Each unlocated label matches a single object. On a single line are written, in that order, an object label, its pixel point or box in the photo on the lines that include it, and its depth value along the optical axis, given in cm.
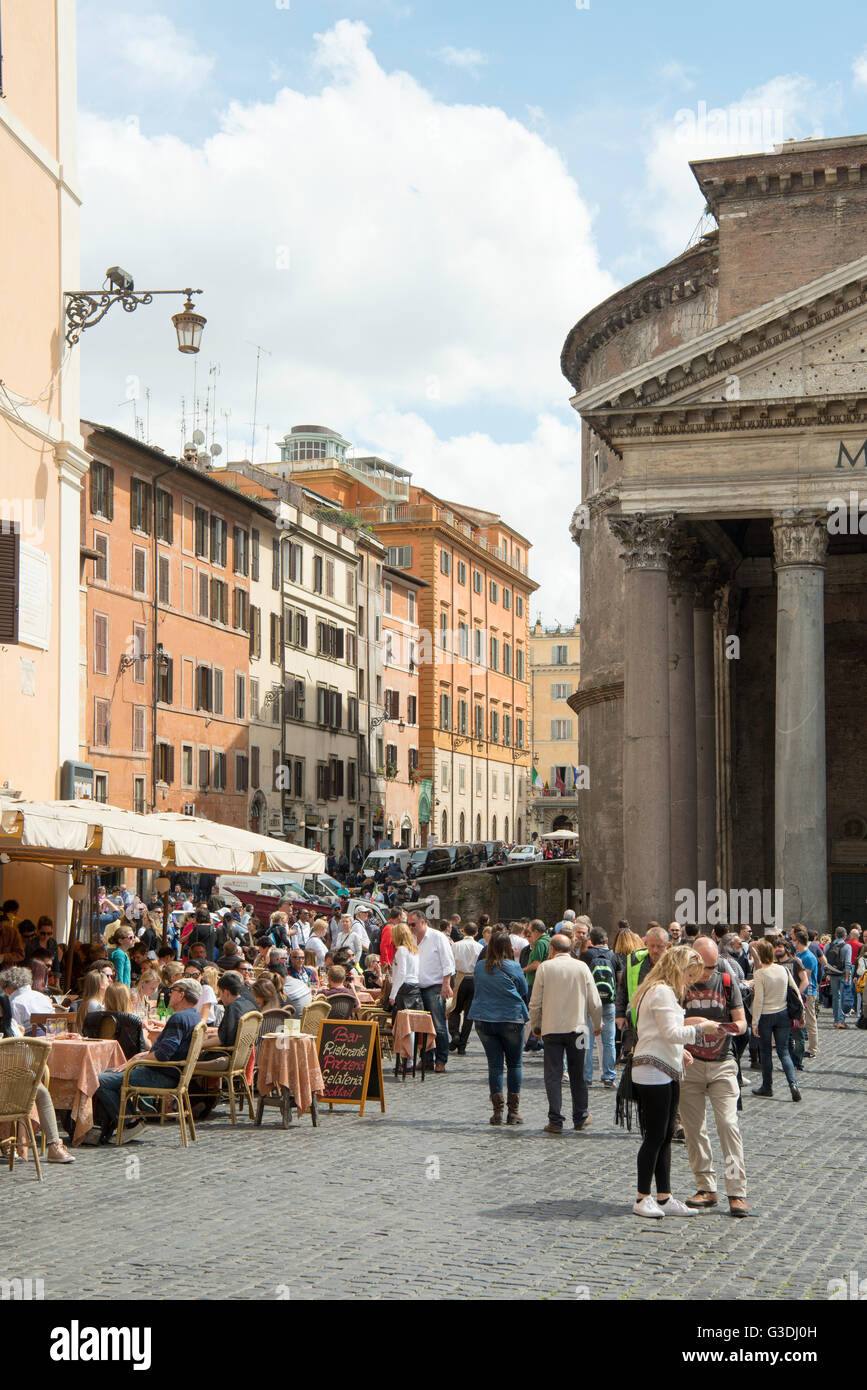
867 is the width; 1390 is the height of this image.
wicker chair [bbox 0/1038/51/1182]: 1021
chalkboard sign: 1345
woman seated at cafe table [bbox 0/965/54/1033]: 1241
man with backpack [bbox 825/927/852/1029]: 2428
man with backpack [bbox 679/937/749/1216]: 941
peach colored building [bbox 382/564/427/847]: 6644
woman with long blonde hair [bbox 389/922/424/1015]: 1595
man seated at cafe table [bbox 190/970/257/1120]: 1288
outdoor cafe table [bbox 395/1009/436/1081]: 1596
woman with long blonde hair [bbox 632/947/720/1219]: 903
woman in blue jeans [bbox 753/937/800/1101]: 1490
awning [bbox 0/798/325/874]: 1390
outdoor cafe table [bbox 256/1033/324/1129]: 1256
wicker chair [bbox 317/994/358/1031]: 1412
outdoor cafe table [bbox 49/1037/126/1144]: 1153
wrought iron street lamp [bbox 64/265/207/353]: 1791
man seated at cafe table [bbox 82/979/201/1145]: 1173
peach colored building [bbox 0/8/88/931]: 1827
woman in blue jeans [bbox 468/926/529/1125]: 1312
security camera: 1831
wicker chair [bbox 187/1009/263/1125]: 1266
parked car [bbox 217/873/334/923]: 3372
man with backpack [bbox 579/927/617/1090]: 1548
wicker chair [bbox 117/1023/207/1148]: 1153
